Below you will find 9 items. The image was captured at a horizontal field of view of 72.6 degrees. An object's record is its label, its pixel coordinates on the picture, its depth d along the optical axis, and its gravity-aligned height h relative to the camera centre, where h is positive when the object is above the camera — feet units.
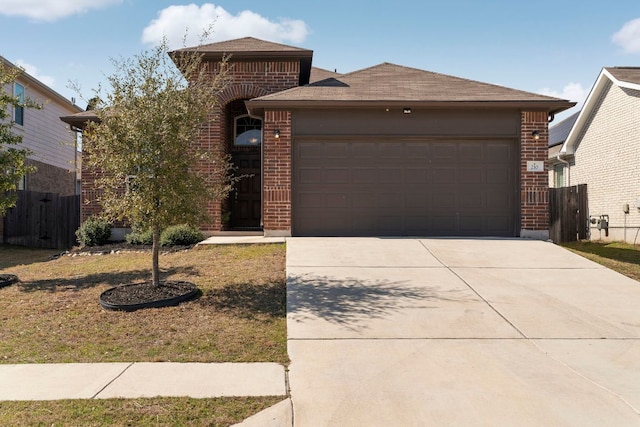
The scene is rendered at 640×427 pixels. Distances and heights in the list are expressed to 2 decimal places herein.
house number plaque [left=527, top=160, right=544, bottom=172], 36.58 +3.99
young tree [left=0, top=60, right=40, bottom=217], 27.58 +3.69
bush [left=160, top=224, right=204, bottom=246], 35.88 -1.90
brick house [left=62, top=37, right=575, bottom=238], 36.76 +3.90
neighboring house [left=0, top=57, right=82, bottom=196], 58.85 +11.60
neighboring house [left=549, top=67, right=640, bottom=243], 47.03 +7.51
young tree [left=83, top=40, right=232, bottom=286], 20.30 +3.16
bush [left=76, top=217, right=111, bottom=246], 39.50 -1.64
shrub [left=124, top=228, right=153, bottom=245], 37.24 -2.10
